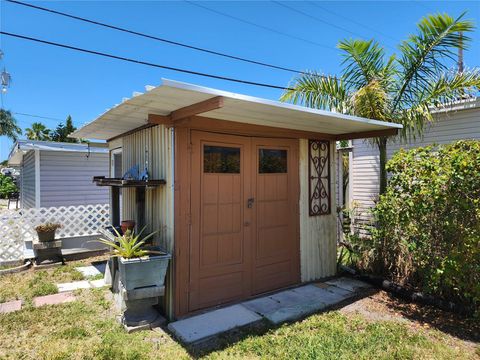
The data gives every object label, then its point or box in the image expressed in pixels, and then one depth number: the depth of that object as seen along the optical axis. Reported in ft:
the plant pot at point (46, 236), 20.52
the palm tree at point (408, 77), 16.75
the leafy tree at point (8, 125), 83.35
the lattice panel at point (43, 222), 20.76
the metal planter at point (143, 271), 11.21
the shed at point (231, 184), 12.26
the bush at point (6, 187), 88.78
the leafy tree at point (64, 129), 103.32
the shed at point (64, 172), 27.35
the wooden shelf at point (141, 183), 12.51
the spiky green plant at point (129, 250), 11.47
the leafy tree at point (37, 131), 110.32
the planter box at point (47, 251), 20.37
